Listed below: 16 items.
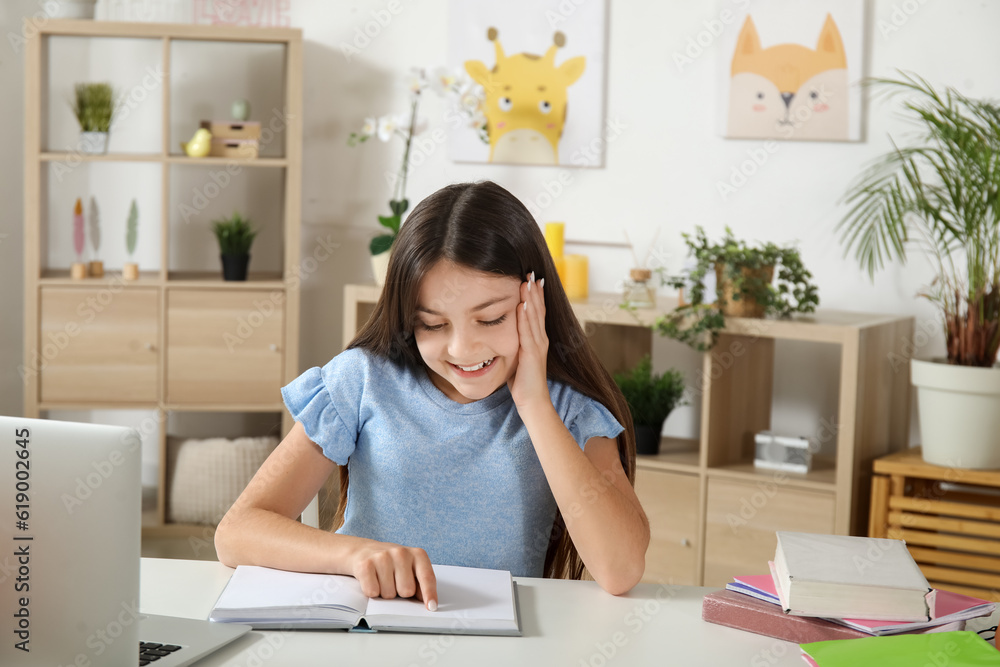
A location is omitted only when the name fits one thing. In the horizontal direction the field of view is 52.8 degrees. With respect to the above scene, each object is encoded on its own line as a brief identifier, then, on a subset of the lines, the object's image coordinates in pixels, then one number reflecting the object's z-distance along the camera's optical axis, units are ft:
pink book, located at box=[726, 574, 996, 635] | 3.62
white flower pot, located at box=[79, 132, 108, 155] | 10.46
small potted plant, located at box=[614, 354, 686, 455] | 8.87
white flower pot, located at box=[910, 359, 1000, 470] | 7.61
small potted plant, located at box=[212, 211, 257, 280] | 10.77
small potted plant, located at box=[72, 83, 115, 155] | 10.47
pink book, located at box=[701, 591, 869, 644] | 3.69
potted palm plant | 7.68
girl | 4.41
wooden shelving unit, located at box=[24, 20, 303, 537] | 10.38
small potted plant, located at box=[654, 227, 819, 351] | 8.23
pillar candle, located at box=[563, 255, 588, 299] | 9.59
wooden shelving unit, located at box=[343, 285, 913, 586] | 8.04
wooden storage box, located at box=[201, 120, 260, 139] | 10.75
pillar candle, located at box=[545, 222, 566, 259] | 9.67
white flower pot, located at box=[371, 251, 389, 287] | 10.01
